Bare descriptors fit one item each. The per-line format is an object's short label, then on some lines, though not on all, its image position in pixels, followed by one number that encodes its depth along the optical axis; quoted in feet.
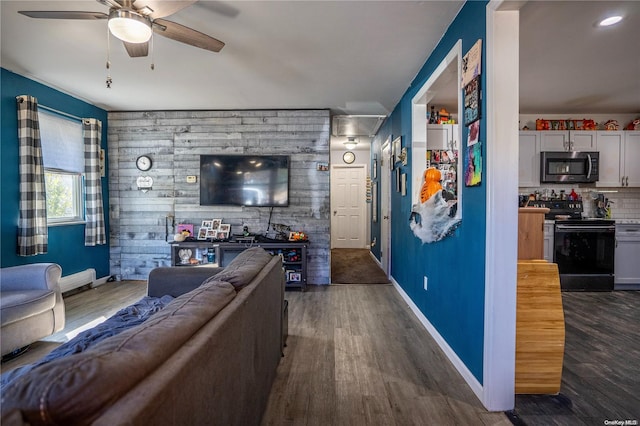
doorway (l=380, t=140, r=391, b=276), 15.65
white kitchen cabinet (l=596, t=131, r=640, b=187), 13.98
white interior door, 25.12
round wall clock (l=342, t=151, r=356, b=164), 25.02
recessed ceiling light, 7.33
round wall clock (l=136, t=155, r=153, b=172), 14.75
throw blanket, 4.50
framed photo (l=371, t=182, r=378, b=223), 20.45
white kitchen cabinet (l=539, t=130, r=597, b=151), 14.02
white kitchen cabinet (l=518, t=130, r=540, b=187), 14.08
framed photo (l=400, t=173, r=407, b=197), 11.76
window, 11.84
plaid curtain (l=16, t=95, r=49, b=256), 10.44
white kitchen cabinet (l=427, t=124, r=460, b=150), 11.50
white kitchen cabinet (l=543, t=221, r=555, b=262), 13.24
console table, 13.53
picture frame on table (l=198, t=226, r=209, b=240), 14.20
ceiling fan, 5.81
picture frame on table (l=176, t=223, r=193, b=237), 14.53
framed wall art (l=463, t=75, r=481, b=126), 6.13
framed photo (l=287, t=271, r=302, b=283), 13.61
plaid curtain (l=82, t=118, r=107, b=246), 13.34
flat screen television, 14.29
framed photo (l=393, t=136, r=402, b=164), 12.80
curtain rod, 11.42
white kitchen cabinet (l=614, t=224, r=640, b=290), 13.16
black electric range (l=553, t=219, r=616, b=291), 13.04
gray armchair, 7.14
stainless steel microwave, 13.83
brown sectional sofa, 1.92
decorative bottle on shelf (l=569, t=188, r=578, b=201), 14.35
